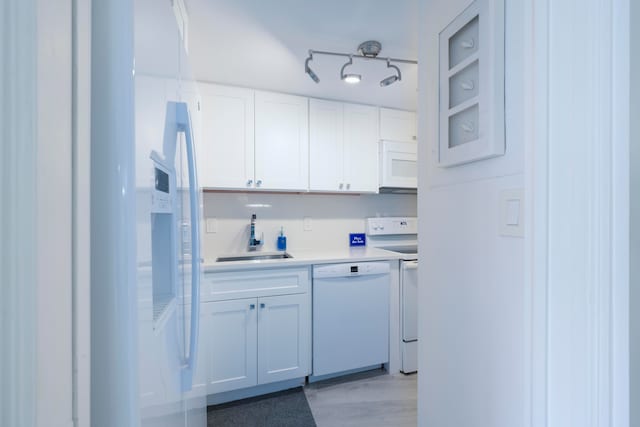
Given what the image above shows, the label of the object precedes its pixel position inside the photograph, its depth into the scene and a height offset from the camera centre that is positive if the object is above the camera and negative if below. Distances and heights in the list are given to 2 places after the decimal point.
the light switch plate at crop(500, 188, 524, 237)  0.76 +0.00
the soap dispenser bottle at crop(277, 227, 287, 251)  2.50 -0.27
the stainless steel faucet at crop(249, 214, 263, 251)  2.40 -0.23
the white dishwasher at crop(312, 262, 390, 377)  2.06 -0.77
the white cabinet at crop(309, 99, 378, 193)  2.39 +0.56
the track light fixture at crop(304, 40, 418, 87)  1.67 +0.95
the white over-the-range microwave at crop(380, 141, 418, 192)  2.56 +0.42
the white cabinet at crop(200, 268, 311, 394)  1.81 -0.82
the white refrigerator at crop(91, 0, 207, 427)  0.40 -0.01
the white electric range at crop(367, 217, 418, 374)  2.27 -0.78
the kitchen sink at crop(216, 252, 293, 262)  2.30 -0.37
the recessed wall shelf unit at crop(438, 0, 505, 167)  0.82 +0.40
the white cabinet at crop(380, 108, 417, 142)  2.60 +0.80
